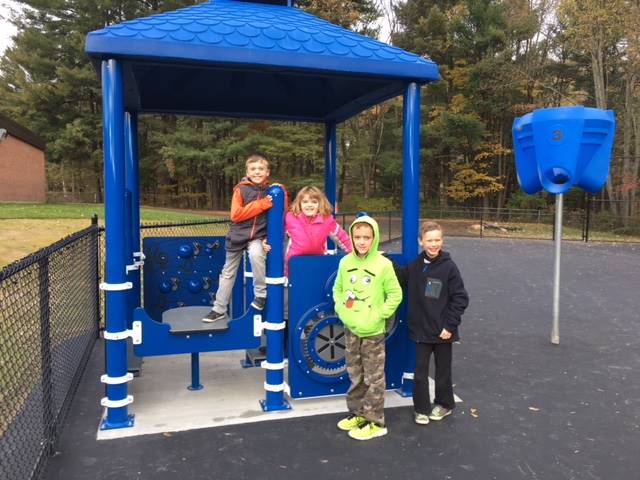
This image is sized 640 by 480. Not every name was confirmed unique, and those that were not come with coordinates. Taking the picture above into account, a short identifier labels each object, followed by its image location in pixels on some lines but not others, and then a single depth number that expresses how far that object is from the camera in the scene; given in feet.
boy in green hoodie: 11.84
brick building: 91.81
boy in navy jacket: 12.21
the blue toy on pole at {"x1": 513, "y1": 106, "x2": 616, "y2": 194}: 17.74
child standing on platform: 13.56
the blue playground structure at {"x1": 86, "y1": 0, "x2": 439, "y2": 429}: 11.74
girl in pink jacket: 13.70
